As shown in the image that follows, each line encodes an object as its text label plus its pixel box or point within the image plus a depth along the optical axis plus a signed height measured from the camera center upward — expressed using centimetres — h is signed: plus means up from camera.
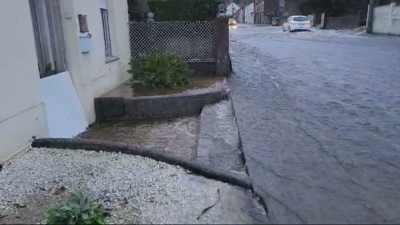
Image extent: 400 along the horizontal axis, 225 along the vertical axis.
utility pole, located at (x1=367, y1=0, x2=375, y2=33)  2634 -24
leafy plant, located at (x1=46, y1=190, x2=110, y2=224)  243 -125
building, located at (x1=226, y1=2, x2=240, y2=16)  8449 +223
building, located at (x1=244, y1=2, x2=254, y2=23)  8512 +78
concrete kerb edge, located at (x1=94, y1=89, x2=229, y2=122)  617 -141
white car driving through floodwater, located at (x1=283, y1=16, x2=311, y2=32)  2997 -72
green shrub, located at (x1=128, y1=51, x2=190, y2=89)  705 -102
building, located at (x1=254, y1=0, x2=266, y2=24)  6850 +76
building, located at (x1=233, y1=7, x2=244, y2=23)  10650 +47
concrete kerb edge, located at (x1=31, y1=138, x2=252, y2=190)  292 -128
